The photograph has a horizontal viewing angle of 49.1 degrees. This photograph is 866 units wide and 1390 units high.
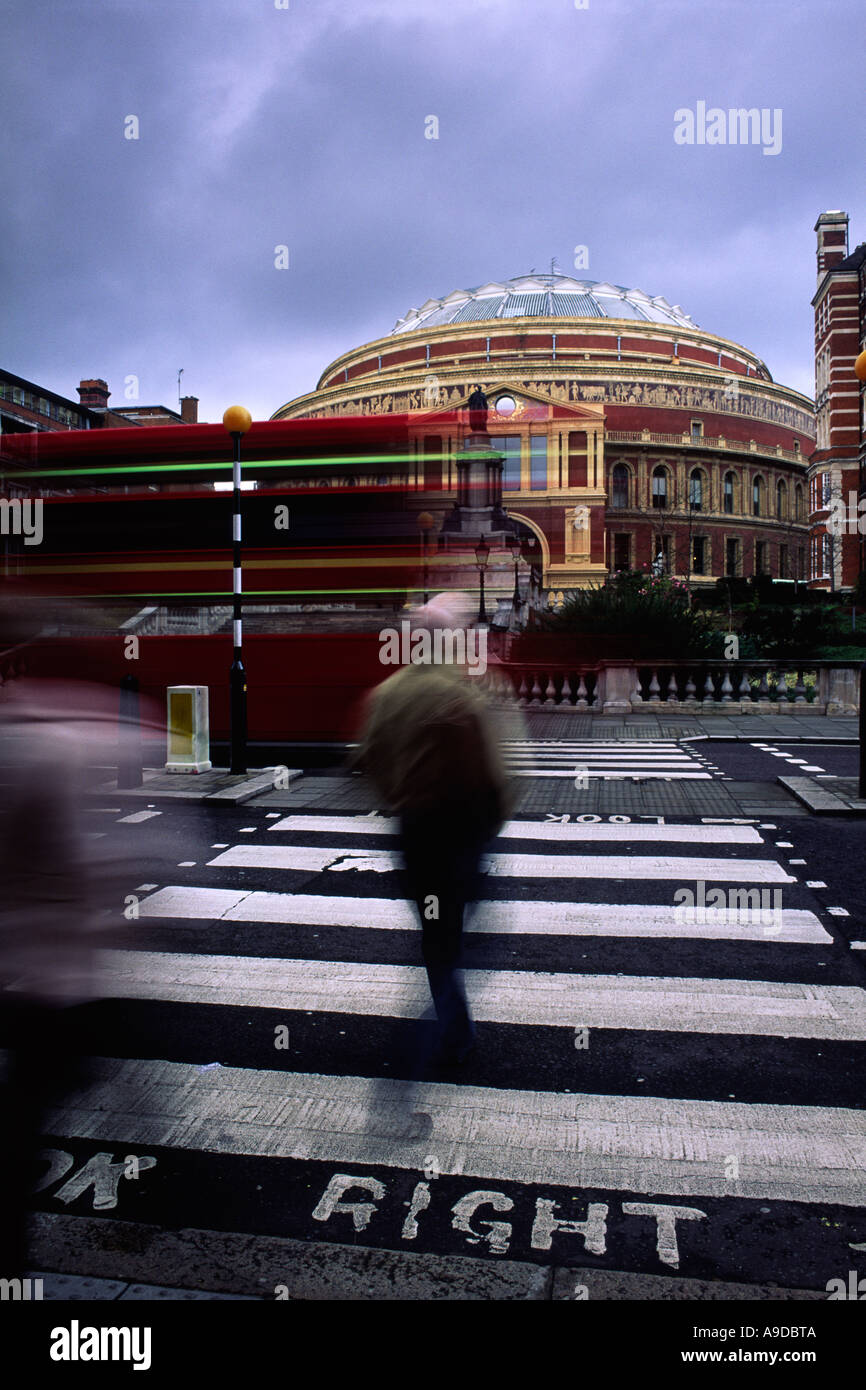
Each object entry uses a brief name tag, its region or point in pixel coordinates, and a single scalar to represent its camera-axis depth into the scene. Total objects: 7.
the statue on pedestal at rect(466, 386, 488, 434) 25.85
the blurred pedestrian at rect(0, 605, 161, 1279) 3.06
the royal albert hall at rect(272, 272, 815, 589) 71.62
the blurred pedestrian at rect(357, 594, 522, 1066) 4.08
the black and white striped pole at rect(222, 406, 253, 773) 11.54
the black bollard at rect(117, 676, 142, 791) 10.45
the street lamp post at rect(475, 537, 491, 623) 23.18
